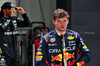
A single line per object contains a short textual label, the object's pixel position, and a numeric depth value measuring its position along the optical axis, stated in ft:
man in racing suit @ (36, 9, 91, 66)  31.15
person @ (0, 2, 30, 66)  36.13
